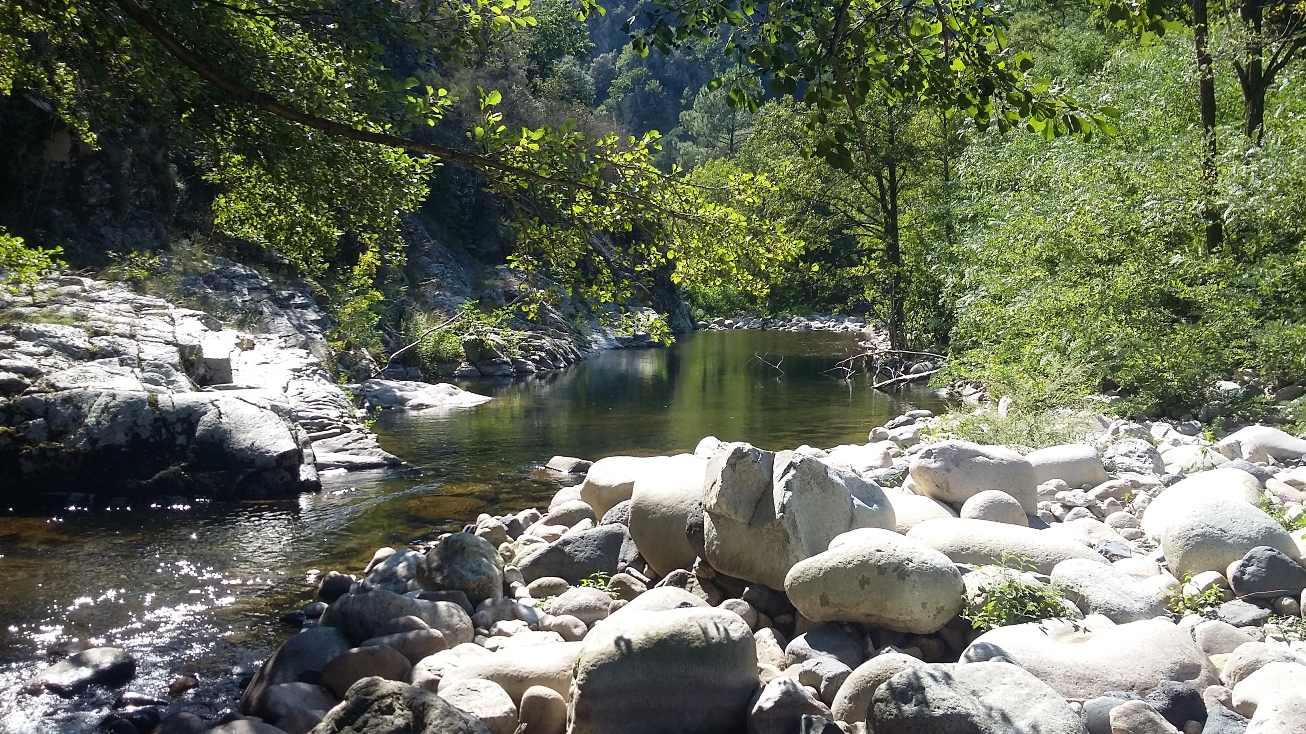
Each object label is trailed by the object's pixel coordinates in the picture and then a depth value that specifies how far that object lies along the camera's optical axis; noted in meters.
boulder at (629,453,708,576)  7.77
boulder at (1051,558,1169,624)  5.75
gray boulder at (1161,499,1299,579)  6.19
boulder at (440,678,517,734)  4.97
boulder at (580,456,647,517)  9.73
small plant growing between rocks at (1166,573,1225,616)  5.84
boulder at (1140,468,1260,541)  7.11
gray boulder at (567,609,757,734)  4.95
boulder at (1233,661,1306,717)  4.31
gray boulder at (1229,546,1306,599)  5.74
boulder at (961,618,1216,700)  4.84
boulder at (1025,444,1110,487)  9.65
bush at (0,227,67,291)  8.51
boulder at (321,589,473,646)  6.49
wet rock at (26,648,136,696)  5.84
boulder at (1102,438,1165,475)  10.09
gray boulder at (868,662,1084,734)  4.24
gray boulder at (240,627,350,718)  5.83
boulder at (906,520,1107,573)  6.59
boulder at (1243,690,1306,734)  3.95
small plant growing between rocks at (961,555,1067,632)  5.65
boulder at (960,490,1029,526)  7.74
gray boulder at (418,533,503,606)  7.40
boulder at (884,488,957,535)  7.81
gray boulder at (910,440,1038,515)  8.41
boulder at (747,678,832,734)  4.75
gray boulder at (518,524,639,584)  8.23
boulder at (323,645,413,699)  5.66
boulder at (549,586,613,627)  6.94
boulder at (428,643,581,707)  5.46
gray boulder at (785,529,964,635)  5.67
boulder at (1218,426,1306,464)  9.62
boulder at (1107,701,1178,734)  4.26
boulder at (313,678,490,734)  4.10
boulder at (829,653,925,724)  4.87
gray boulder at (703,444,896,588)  6.72
